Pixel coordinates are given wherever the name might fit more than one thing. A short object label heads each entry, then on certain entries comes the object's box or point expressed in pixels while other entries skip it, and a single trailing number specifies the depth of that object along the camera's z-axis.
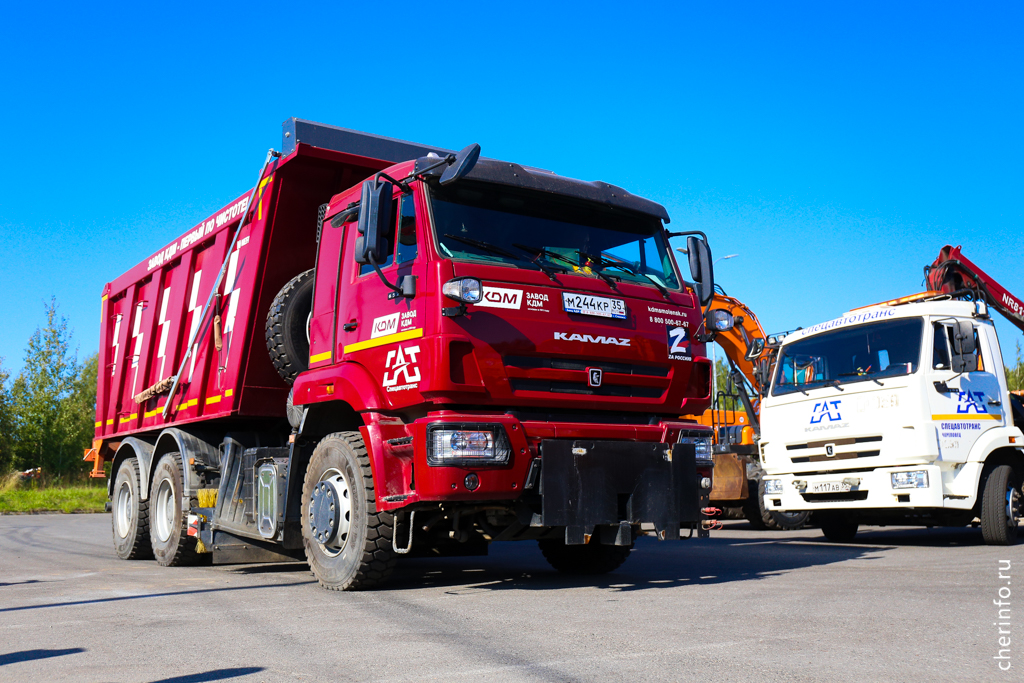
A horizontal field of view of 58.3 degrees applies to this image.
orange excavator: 12.38
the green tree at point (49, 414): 39.22
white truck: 9.76
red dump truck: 6.11
